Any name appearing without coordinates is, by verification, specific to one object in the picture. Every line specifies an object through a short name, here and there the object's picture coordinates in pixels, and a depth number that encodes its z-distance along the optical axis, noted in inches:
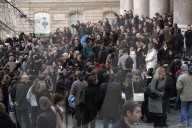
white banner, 1486.2
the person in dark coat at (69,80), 431.5
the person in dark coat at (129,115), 205.2
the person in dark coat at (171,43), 593.6
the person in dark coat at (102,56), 583.8
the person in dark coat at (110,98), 361.4
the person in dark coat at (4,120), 288.8
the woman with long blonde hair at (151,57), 550.6
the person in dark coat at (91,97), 364.8
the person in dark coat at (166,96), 395.5
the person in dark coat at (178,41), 607.3
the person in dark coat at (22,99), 399.2
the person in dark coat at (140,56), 580.0
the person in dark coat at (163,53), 553.0
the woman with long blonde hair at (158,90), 381.7
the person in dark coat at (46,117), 260.7
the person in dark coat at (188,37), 637.3
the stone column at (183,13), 724.0
